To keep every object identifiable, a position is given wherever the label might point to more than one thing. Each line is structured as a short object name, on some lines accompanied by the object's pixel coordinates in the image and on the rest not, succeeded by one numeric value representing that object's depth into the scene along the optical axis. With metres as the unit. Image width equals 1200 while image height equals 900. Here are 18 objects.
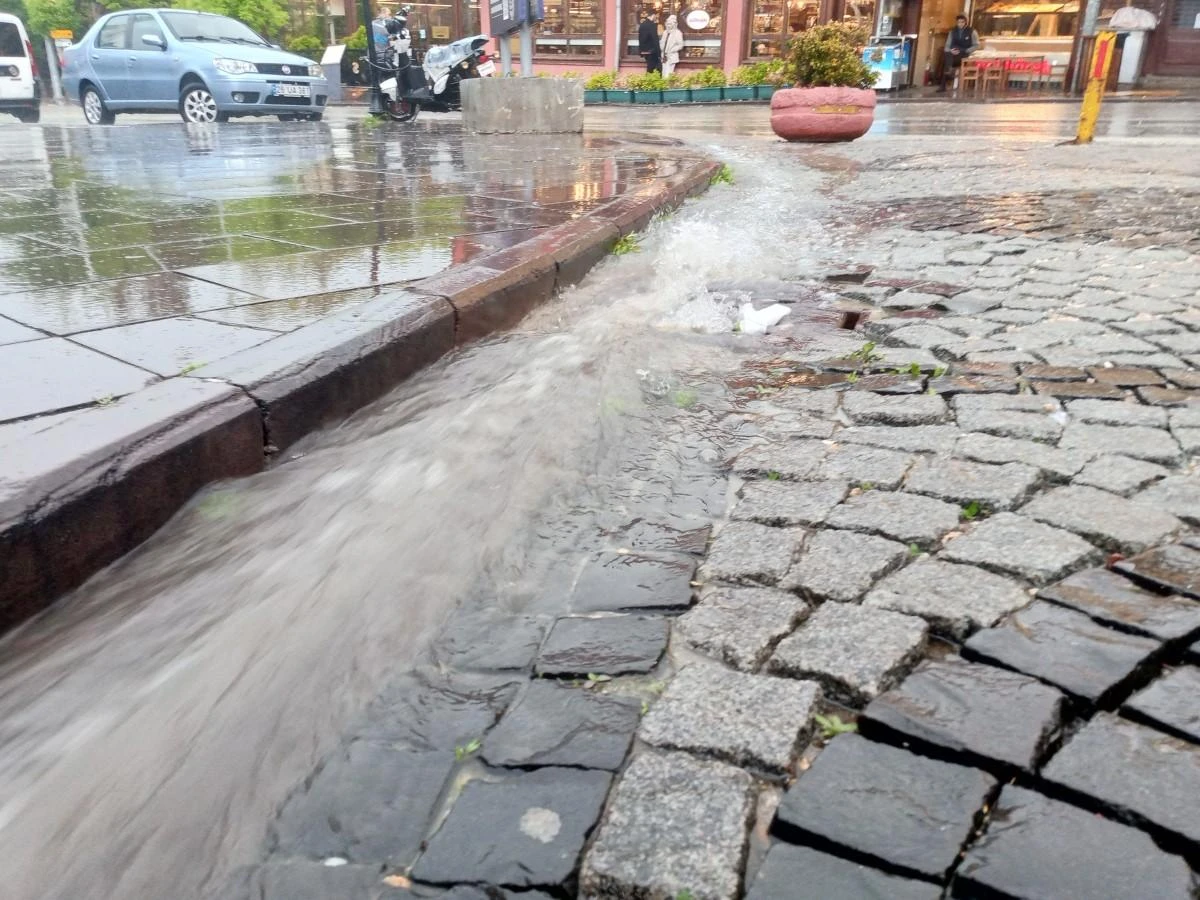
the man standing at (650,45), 23.42
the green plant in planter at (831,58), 10.98
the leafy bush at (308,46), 27.41
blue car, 13.41
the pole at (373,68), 14.97
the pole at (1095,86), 10.12
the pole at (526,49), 12.63
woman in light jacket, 24.38
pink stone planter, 11.17
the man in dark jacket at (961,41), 22.28
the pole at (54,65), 32.19
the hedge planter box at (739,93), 21.42
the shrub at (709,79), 21.48
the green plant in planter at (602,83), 22.59
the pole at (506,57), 12.47
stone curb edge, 2.06
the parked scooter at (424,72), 15.65
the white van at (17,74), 19.14
